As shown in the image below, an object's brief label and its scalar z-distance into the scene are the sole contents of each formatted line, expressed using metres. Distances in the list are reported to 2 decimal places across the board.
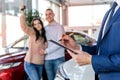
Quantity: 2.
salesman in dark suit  1.32
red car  4.97
